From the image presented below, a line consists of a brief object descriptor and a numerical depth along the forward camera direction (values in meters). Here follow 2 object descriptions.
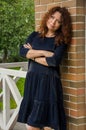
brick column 4.01
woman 4.03
